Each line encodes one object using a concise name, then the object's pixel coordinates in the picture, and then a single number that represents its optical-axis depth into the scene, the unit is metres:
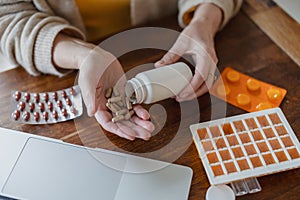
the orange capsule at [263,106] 0.71
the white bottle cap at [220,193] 0.60
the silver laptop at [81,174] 0.61
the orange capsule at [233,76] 0.75
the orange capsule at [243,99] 0.72
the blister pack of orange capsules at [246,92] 0.72
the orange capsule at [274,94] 0.72
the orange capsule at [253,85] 0.74
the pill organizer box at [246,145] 0.61
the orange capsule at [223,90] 0.73
